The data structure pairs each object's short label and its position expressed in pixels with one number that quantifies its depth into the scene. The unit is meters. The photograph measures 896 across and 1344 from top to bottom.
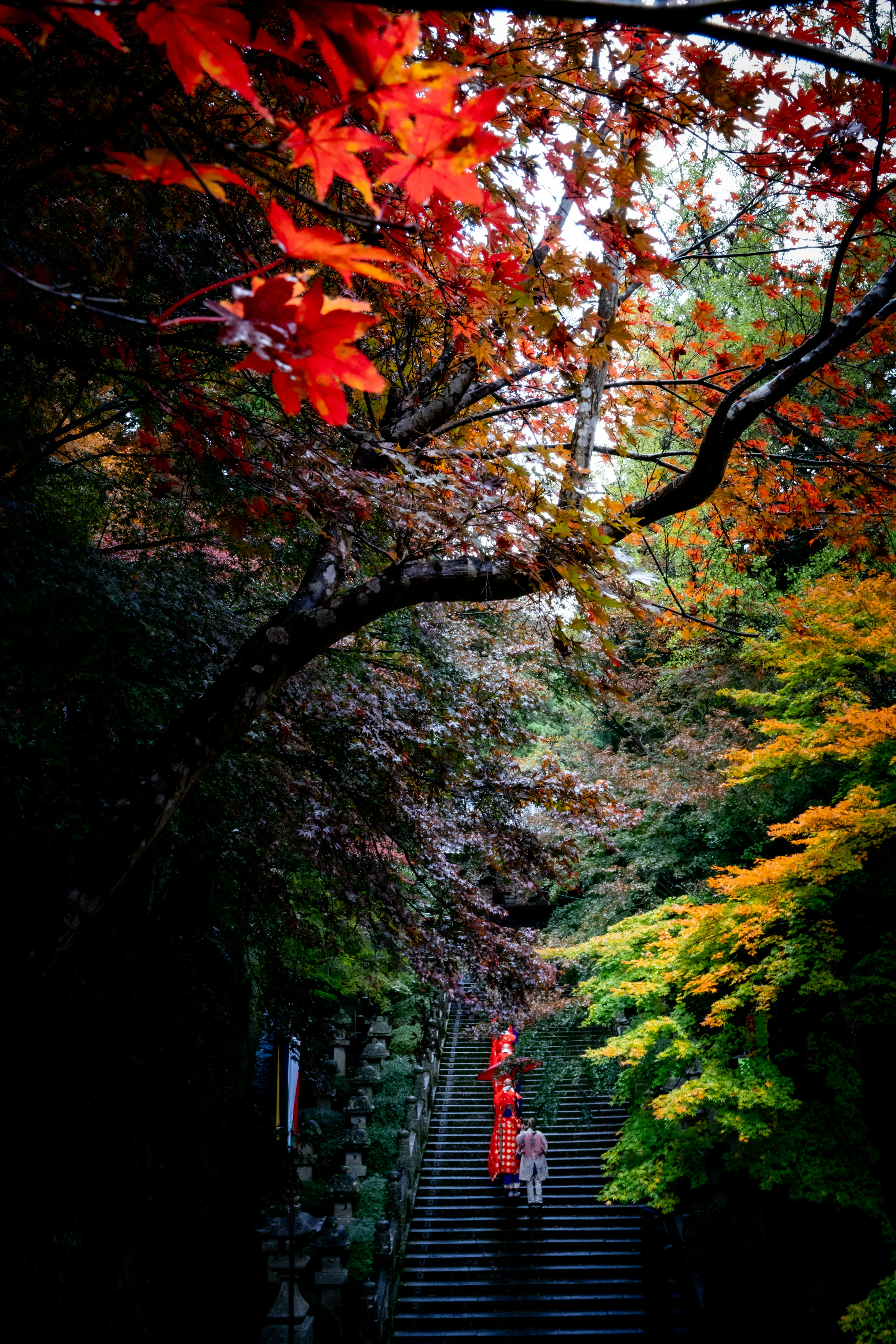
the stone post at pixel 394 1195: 8.19
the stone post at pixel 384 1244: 7.34
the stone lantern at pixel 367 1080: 10.60
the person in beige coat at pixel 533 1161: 9.27
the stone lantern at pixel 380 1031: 11.93
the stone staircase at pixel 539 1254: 7.63
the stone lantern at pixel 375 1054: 11.52
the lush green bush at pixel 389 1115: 9.80
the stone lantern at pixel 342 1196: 8.20
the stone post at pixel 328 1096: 9.56
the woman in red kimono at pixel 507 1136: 9.43
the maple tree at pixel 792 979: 5.57
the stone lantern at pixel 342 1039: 10.83
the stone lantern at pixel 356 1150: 9.24
